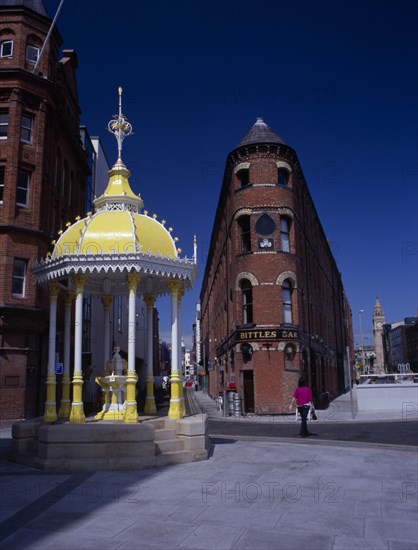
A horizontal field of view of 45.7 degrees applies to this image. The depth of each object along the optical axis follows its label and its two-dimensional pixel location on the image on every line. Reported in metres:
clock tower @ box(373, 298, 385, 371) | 191.62
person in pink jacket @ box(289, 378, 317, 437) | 15.45
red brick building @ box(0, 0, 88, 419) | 23.73
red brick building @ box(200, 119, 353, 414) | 27.83
